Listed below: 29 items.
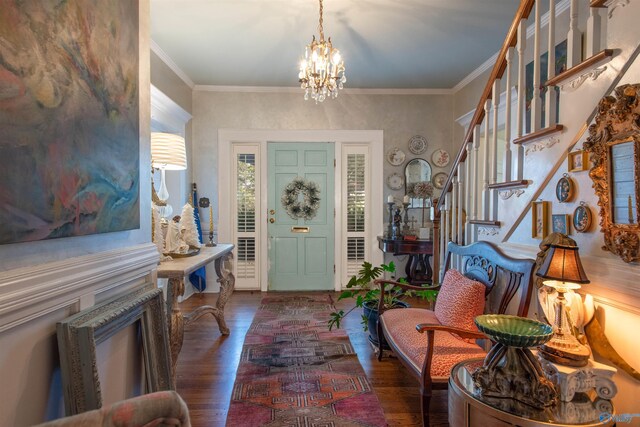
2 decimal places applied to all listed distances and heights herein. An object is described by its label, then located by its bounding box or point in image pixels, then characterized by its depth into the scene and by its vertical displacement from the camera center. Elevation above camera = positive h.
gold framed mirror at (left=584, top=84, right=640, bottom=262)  1.26 +0.17
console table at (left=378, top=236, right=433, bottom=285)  4.22 -0.53
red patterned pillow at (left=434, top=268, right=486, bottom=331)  2.08 -0.57
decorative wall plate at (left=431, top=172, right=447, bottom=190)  4.86 +0.43
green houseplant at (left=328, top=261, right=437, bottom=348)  2.80 -0.74
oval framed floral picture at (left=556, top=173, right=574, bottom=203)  1.58 +0.10
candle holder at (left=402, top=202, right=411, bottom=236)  4.71 -0.18
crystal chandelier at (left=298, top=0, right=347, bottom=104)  2.74 +1.13
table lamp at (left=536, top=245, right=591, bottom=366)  1.33 -0.37
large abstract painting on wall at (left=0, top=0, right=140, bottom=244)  0.92 +0.29
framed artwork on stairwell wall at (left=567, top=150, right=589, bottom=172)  1.50 +0.22
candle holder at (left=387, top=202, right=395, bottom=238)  4.76 -0.17
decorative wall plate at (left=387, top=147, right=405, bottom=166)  4.87 +0.75
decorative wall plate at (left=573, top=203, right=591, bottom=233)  1.48 -0.03
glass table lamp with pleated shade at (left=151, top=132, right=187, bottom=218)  2.59 +0.43
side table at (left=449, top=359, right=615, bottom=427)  1.12 -0.67
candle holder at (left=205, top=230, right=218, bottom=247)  3.45 -0.35
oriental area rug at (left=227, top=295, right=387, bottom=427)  2.01 -1.18
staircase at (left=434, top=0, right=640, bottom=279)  1.39 +0.45
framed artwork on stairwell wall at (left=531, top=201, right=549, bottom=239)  1.74 -0.05
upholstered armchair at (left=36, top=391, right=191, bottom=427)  0.85 -0.51
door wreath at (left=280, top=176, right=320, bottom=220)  4.88 +0.14
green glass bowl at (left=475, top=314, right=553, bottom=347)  1.21 -0.45
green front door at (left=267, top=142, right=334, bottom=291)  4.88 -0.14
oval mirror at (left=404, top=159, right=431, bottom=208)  4.87 +0.51
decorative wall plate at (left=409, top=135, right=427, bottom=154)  4.88 +0.89
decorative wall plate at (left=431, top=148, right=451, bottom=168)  4.87 +0.74
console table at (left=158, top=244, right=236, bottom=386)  2.19 -0.54
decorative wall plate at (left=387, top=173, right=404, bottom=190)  4.88 +0.40
